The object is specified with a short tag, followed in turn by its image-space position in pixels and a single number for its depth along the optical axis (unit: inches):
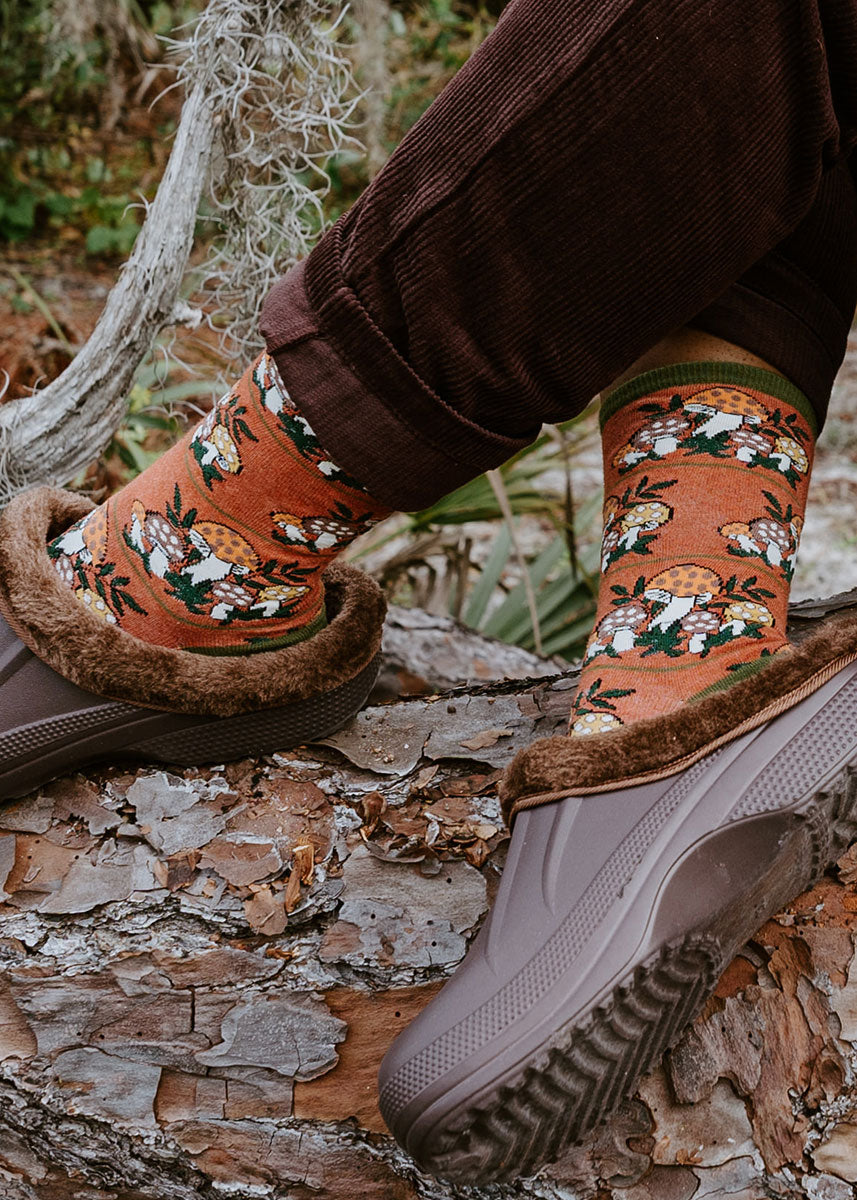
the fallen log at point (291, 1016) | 27.2
